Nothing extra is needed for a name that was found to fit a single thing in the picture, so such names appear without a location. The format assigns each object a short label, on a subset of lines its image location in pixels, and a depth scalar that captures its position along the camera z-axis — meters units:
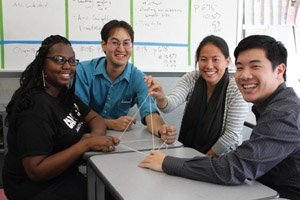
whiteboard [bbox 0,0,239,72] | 2.68
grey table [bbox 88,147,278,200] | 1.14
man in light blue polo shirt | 2.27
